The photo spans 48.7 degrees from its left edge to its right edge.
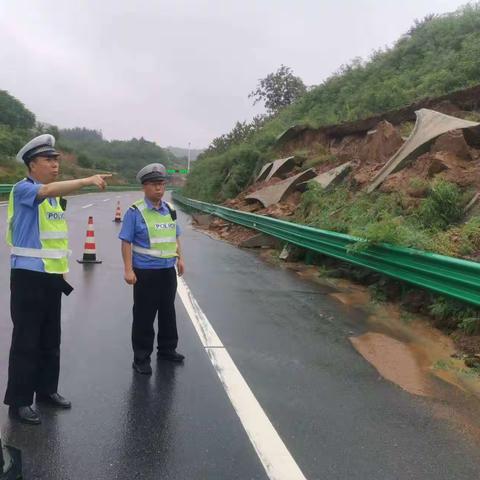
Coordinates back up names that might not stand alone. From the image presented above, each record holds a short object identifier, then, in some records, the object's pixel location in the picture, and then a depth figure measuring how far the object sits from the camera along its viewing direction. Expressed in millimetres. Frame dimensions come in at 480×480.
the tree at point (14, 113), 98162
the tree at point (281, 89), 41750
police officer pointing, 3547
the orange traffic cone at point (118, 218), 20566
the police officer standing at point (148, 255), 4555
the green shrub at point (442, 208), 8023
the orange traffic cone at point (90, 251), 10281
